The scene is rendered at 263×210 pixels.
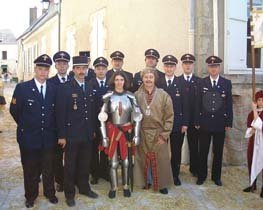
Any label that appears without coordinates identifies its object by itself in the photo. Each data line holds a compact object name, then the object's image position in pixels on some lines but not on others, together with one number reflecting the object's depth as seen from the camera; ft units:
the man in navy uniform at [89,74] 14.84
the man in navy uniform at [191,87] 14.50
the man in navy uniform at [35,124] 11.68
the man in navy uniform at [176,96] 14.32
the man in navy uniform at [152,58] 14.55
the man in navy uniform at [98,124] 13.62
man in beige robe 13.30
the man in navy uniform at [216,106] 14.26
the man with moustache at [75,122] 12.05
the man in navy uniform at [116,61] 15.03
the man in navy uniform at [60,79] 13.13
